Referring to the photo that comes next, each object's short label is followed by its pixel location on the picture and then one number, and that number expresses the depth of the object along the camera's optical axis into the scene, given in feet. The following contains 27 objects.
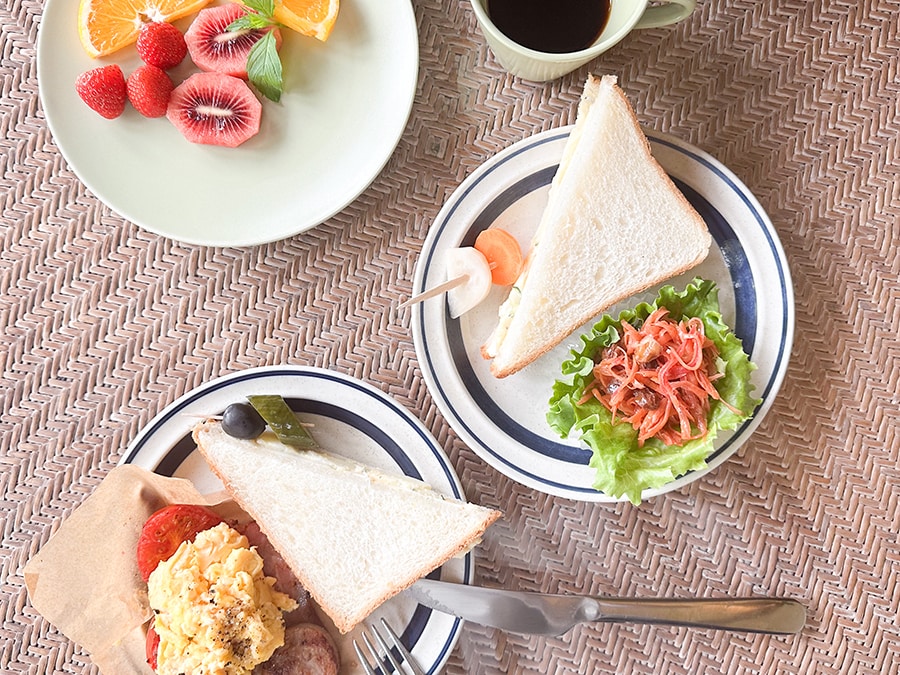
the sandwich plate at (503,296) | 1.40
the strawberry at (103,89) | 1.40
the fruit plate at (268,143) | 1.42
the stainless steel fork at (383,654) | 1.40
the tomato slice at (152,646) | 1.39
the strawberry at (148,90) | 1.40
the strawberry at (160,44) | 1.41
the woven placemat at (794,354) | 1.49
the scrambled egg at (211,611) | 1.31
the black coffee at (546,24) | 1.37
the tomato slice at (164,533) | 1.38
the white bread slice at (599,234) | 1.39
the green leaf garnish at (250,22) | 1.39
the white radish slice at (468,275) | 1.41
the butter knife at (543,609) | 1.38
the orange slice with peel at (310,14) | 1.40
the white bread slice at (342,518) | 1.41
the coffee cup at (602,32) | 1.25
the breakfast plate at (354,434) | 1.42
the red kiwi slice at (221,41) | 1.43
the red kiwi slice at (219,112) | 1.42
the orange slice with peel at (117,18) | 1.41
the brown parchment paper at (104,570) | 1.40
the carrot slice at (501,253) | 1.43
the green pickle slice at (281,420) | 1.38
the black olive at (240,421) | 1.38
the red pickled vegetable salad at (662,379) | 1.33
